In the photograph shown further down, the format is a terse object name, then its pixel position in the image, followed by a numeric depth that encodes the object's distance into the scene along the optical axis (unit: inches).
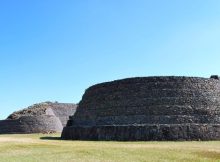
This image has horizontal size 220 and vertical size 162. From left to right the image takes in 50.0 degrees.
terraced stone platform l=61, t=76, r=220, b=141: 874.8
